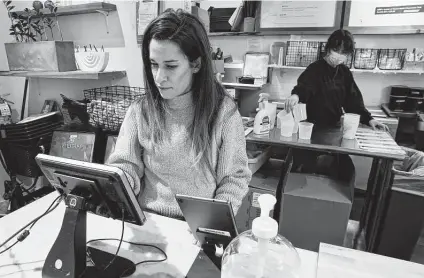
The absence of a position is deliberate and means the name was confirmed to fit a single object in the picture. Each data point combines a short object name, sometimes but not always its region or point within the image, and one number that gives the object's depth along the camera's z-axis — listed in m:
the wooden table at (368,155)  1.83
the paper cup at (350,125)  2.00
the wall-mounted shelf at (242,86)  2.75
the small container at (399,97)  2.46
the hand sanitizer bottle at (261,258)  0.61
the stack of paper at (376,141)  1.81
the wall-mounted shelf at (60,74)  2.47
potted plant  2.50
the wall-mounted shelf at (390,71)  2.42
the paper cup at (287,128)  2.08
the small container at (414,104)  2.41
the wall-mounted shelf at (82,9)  2.58
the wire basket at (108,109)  2.25
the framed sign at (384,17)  2.43
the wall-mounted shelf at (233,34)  2.87
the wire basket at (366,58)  2.55
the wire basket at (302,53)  2.66
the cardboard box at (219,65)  2.54
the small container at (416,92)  2.41
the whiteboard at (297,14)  2.63
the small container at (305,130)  2.02
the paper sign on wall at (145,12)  2.55
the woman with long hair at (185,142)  1.18
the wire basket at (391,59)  2.50
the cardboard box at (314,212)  1.96
